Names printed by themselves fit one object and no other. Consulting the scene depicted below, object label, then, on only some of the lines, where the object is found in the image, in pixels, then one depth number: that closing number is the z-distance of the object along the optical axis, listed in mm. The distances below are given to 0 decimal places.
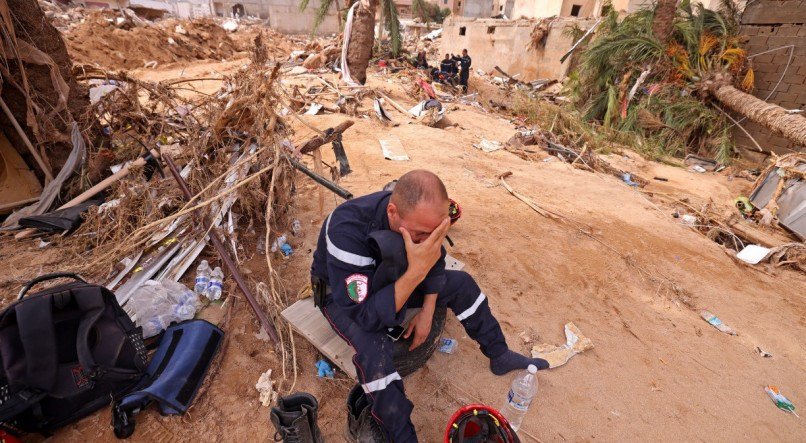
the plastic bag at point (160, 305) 2398
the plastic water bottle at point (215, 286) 2740
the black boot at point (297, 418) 1717
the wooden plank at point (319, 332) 2203
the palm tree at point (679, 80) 8267
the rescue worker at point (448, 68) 12799
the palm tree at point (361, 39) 9266
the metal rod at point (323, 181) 3100
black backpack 1690
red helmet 1778
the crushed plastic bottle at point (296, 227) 3697
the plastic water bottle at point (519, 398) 2123
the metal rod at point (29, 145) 3355
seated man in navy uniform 1767
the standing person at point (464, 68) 12648
